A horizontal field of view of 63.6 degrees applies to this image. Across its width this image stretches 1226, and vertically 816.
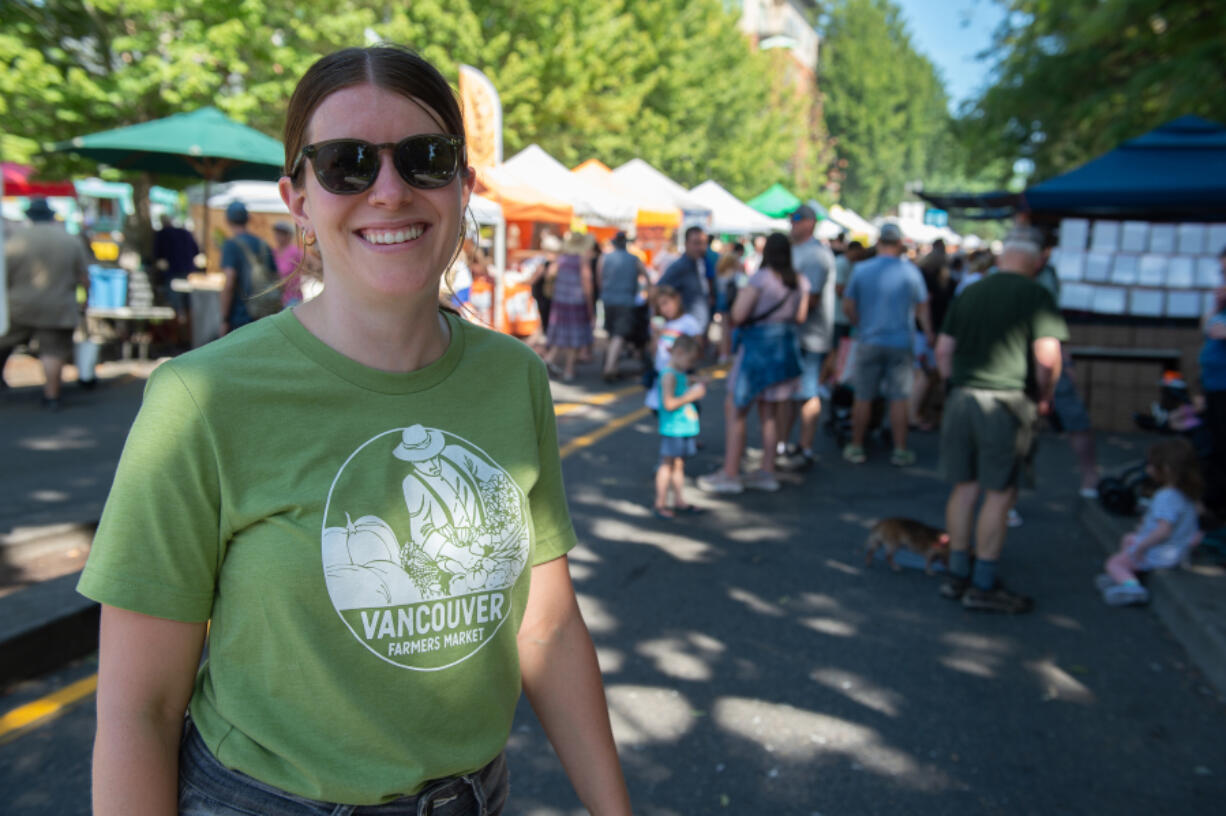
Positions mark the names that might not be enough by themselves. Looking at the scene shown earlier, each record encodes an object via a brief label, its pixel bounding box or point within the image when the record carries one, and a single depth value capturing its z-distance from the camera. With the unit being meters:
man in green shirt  5.27
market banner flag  11.37
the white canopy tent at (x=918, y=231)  32.75
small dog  5.73
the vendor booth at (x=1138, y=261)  10.87
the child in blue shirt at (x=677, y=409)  6.57
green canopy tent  21.70
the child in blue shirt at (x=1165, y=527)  5.46
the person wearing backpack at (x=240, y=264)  9.80
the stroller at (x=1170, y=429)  6.55
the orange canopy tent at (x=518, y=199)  12.30
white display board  11.21
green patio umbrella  11.69
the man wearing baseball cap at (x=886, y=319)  8.24
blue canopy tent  10.60
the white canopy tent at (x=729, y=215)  21.38
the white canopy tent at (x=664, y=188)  20.05
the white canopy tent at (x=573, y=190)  16.11
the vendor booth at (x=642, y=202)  18.33
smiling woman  1.27
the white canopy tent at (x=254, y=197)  13.73
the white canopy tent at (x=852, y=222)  30.89
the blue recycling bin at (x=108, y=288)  12.62
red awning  22.17
